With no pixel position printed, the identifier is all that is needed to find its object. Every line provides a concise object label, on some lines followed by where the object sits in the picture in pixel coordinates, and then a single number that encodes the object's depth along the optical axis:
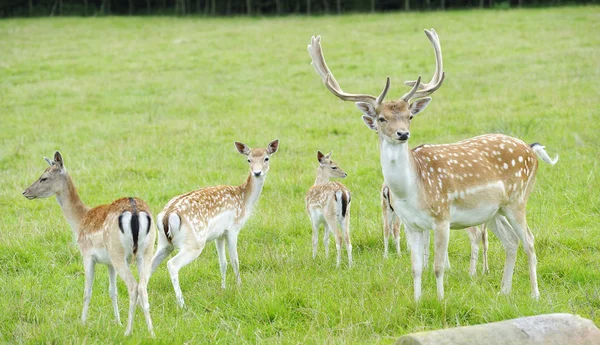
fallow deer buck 10.95
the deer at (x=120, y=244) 10.11
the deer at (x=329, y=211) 14.20
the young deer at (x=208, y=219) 11.91
